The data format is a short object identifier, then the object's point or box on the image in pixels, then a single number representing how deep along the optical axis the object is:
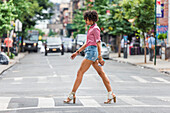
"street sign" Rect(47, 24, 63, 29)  132.25
